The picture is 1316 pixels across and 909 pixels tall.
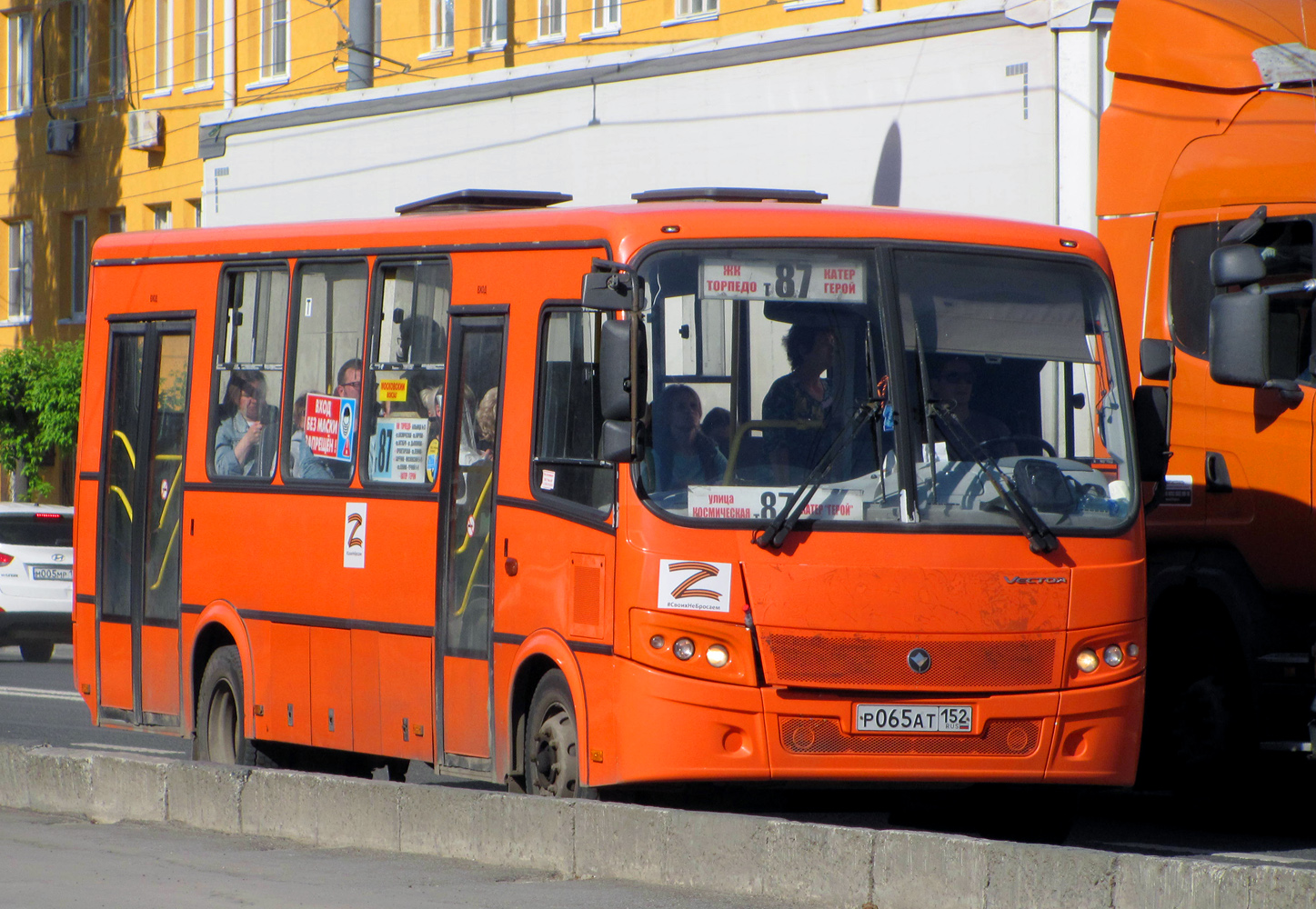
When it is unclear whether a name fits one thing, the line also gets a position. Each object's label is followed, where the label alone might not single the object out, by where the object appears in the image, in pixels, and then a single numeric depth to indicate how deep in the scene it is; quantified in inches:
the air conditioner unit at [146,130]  3019.2
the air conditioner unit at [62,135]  3166.8
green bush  2822.3
